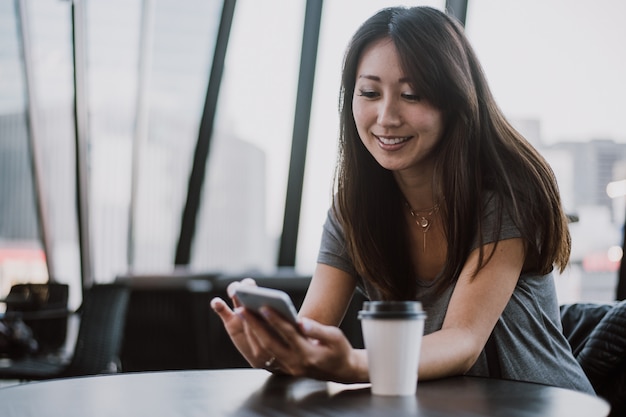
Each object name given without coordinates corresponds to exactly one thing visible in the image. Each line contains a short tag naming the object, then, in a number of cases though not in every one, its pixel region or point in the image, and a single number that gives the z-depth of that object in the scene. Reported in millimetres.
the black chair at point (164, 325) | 4148
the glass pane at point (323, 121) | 5039
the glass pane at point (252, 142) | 5441
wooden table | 959
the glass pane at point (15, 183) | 6145
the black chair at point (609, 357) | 1513
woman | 1351
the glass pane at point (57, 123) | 6105
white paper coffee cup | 1000
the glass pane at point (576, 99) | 3787
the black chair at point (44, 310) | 4668
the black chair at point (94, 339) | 3514
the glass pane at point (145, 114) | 5902
